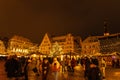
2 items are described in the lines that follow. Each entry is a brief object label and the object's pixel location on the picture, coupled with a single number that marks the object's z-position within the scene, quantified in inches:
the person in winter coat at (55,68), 220.7
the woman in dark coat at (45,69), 229.9
